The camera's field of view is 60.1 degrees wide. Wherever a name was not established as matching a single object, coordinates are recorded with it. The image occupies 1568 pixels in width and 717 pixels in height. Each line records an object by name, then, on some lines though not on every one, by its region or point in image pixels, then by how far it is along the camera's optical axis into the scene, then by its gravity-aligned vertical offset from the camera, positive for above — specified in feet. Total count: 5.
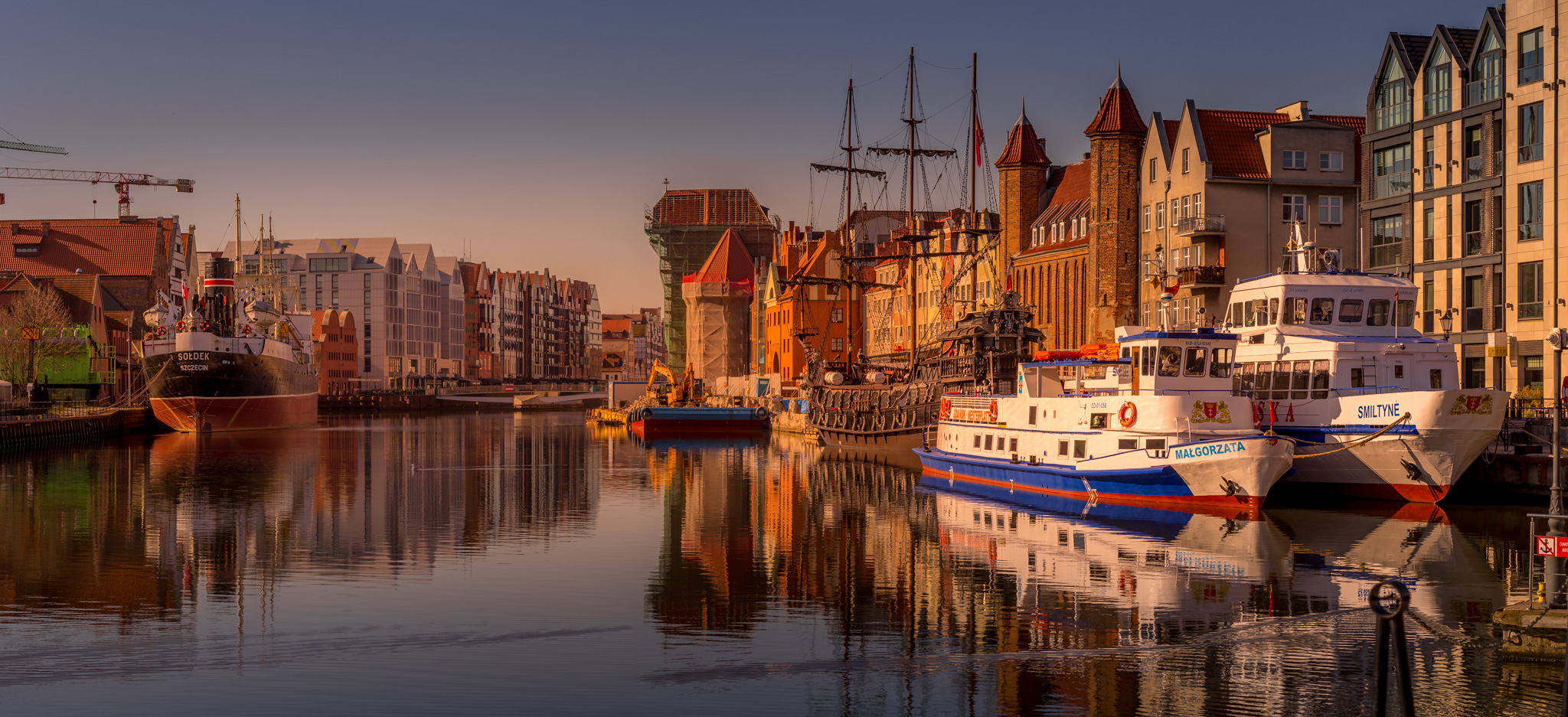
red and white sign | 65.72 -8.47
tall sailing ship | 235.40 +0.25
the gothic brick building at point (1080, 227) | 280.72 +32.76
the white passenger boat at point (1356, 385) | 142.82 -1.50
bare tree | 362.12 +9.95
